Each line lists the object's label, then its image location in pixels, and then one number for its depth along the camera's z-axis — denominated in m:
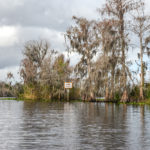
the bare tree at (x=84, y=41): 56.06
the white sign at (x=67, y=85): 60.28
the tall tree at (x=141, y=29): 47.72
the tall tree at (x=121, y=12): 49.69
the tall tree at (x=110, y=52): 48.44
